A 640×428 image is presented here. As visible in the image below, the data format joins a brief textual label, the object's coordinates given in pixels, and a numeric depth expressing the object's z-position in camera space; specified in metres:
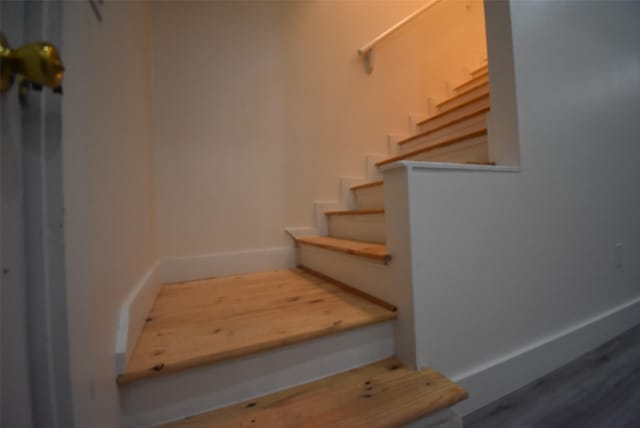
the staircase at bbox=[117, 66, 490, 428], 0.62
